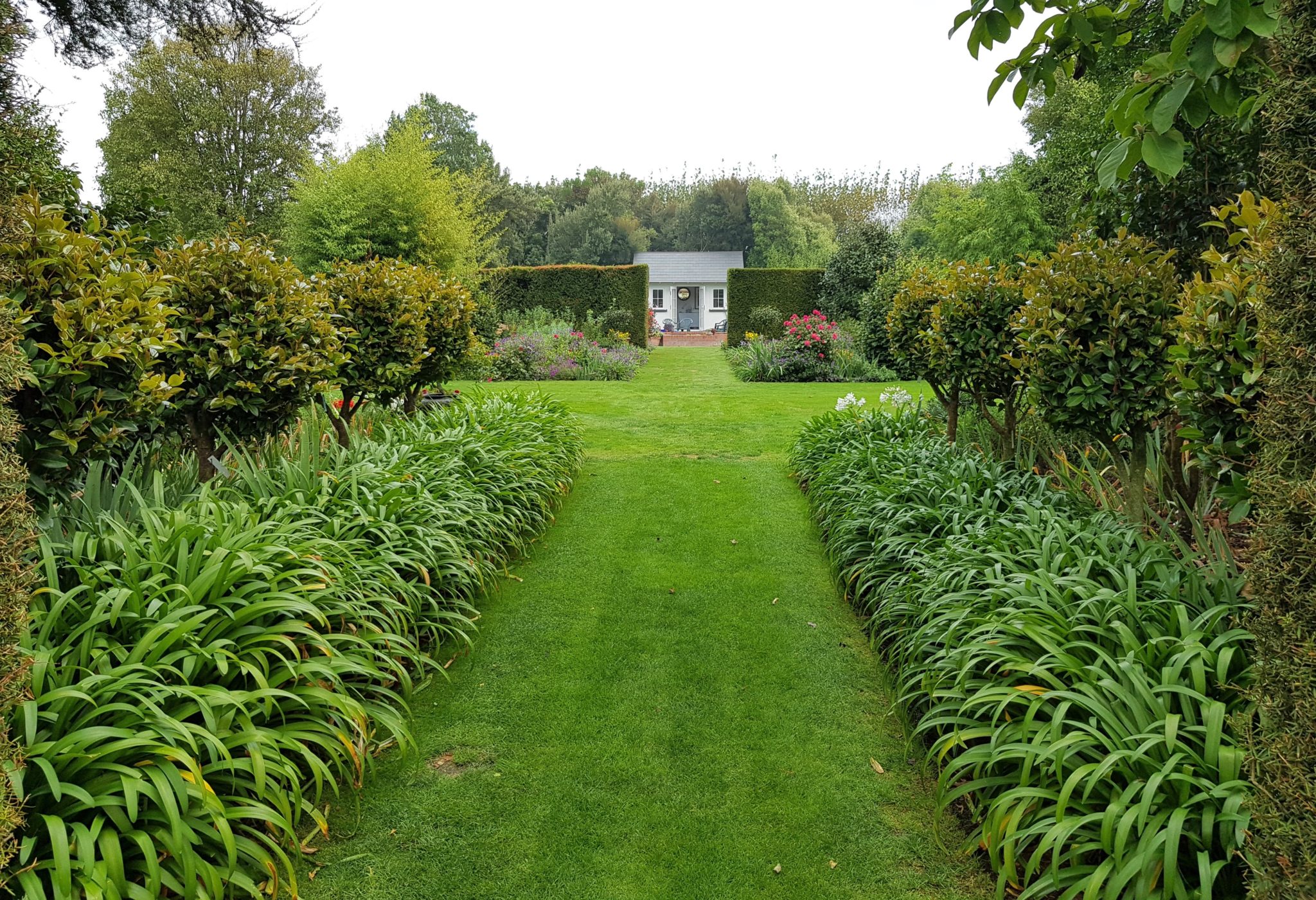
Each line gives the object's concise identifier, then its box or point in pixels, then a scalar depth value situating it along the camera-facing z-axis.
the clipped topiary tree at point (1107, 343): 3.93
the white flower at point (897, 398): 7.71
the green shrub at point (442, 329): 7.17
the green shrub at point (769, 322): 20.81
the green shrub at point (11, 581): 1.67
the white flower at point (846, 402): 7.70
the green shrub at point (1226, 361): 2.62
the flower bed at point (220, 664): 1.96
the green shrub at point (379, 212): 14.35
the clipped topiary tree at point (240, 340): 4.17
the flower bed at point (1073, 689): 1.99
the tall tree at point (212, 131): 26.66
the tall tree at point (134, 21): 6.27
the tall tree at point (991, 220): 17.98
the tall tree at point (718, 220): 49.22
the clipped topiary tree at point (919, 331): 6.45
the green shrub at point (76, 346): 2.85
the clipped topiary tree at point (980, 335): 5.55
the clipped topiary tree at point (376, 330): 6.36
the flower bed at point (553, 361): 15.49
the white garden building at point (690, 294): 39.34
